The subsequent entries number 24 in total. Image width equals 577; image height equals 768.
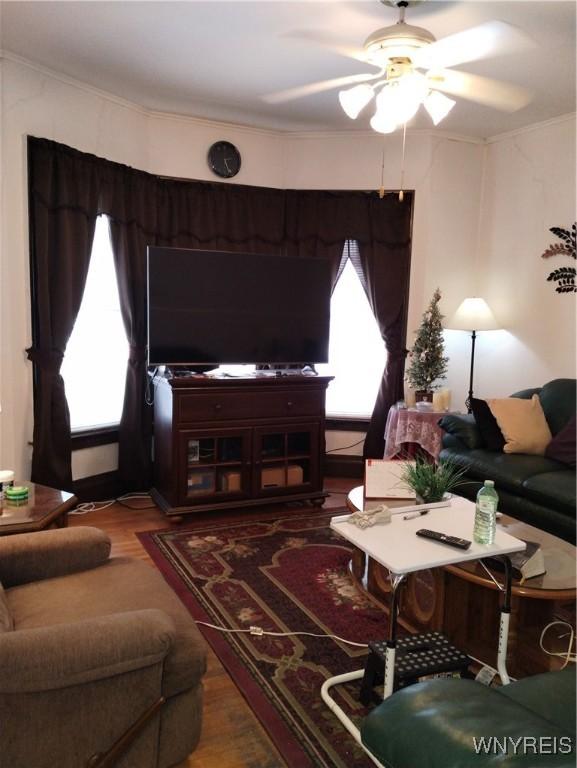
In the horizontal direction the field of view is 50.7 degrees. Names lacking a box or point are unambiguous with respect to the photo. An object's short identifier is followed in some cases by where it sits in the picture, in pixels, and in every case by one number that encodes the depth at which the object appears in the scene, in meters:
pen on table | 2.30
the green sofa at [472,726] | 1.15
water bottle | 2.04
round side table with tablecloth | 4.38
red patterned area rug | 2.07
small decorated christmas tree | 4.60
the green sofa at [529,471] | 3.33
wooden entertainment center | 3.92
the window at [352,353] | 5.04
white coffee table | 1.90
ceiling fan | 2.57
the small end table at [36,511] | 2.53
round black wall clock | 4.58
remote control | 1.99
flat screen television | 4.02
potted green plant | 2.65
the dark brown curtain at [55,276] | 3.72
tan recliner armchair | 1.55
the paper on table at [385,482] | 2.99
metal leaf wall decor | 4.24
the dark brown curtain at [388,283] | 4.87
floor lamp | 4.65
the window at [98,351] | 4.19
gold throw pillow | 3.90
